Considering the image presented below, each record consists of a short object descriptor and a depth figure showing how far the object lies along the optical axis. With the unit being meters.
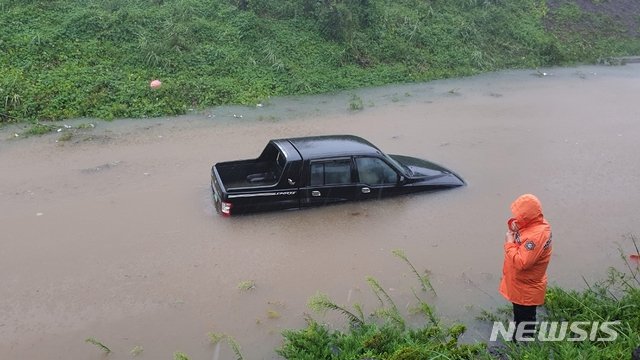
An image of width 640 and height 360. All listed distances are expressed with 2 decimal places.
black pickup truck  8.55
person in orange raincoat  5.37
